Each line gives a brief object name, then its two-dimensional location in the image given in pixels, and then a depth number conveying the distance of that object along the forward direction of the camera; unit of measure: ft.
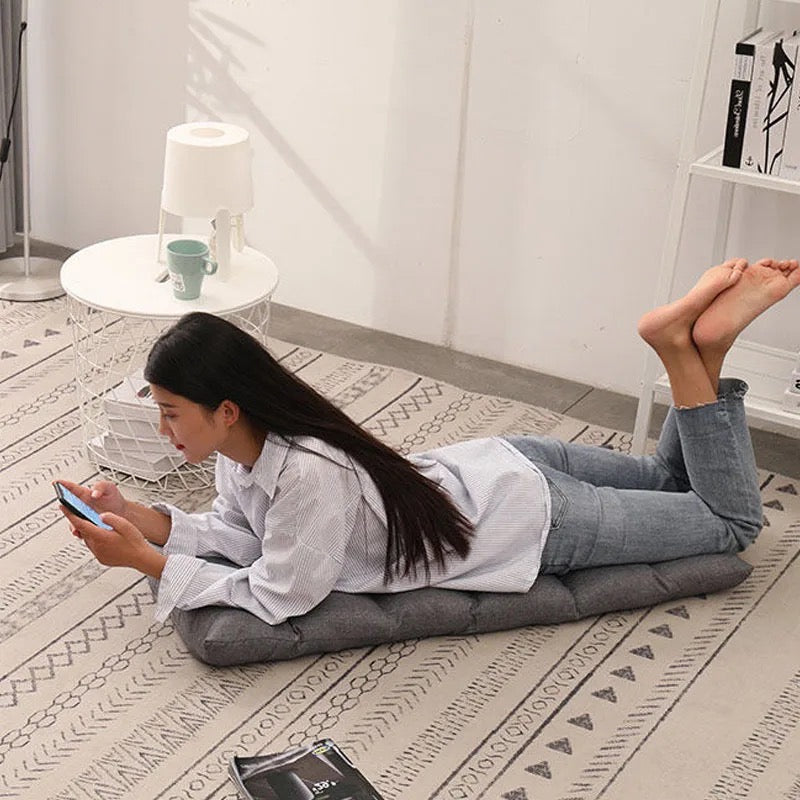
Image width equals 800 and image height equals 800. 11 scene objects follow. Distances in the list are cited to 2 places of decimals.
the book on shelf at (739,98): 8.88
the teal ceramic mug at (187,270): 8.96
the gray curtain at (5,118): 12.16
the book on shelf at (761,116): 8.83
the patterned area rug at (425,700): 7.08
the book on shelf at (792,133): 8.75
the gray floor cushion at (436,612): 7.71
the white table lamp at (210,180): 9.19
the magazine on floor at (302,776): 6.77
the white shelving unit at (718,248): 9.01
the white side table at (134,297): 9.01
